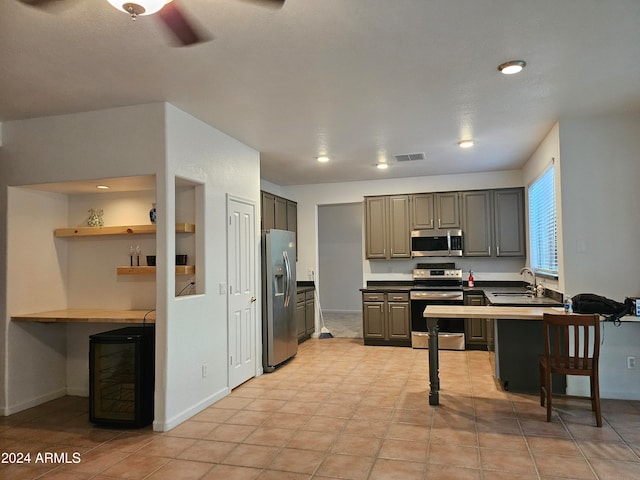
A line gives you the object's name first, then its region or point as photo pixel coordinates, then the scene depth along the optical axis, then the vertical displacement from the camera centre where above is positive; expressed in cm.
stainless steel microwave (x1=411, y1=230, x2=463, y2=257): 672 +14
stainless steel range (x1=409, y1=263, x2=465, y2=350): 632 -71
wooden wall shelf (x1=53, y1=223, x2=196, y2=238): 402 +26
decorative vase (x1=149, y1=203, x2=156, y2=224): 425 +41
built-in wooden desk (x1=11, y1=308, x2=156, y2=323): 372 -50
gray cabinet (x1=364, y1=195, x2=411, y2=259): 700 +41
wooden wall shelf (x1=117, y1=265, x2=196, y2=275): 396 -11
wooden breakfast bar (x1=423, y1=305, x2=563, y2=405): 382 -54
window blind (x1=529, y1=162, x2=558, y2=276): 486 +31
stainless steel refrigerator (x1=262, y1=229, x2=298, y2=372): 526 -53
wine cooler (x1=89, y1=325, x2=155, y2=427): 360 -98
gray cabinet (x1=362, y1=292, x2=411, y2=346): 660 -97
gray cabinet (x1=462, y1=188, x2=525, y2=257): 651 +42
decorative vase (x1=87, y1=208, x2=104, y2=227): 446 +40
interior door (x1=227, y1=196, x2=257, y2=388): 459 -35
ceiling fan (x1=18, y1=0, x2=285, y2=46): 185 +127
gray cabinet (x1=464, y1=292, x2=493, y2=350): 625 -111
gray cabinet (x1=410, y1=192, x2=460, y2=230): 679 +64
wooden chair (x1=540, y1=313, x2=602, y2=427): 339 -85
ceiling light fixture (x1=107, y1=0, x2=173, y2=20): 182 +105
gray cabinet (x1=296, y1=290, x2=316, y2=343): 682 -94
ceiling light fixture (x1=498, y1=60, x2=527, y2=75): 297 +125
